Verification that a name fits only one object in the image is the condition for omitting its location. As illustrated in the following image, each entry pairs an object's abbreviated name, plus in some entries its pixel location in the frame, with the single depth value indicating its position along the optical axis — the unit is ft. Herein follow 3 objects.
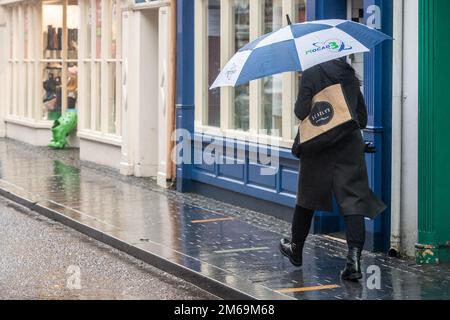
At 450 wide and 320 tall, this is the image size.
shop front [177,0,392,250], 62.90
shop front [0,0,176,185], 104.12
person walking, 54.90
